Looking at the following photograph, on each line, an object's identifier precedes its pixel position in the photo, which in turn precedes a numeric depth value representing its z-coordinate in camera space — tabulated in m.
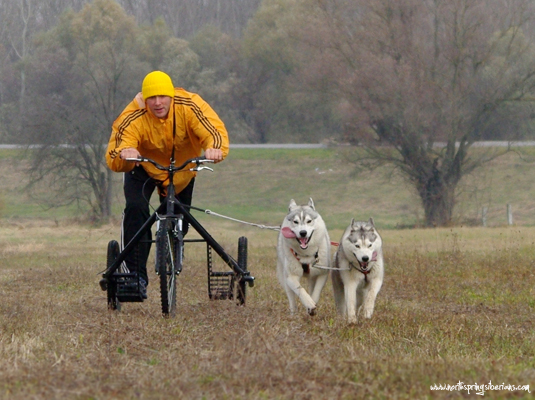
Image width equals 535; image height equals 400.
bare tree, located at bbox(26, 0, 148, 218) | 64.09
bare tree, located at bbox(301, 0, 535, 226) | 58.23
